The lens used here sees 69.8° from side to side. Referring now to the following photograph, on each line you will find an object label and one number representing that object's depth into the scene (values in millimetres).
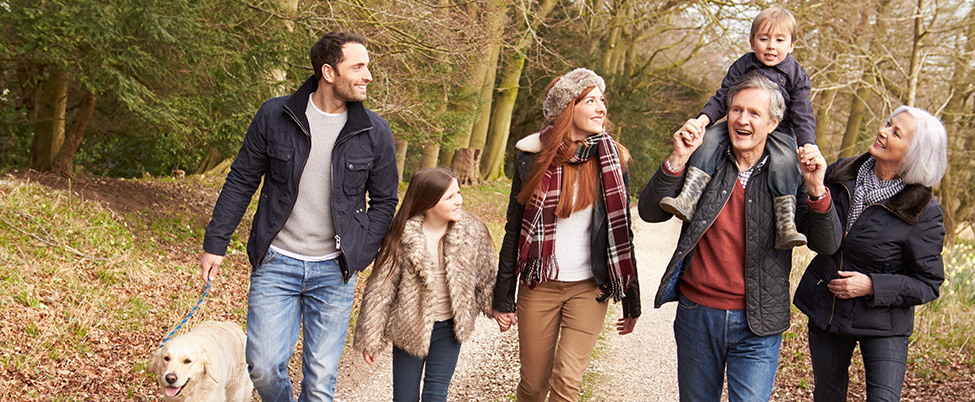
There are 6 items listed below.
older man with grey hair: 3117
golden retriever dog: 3645
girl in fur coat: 3574
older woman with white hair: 3270
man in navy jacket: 3490
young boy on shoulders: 3088
